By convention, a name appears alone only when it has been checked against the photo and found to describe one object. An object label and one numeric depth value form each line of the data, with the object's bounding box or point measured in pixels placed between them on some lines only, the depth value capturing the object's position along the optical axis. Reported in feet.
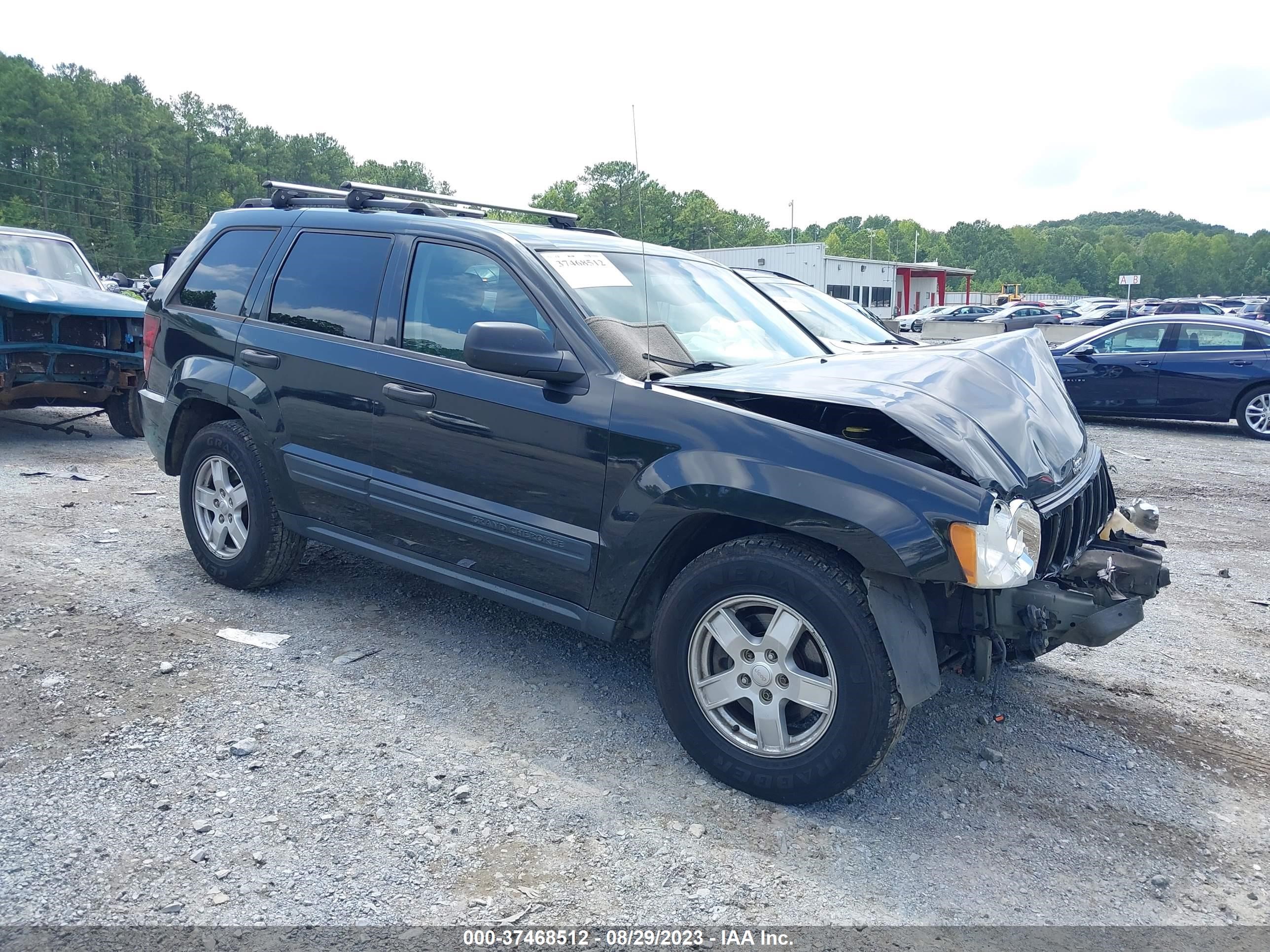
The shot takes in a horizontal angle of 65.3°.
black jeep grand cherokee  10.25
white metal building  155.02
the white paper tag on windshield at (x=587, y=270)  13.46
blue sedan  41.55
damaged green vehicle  29.48
